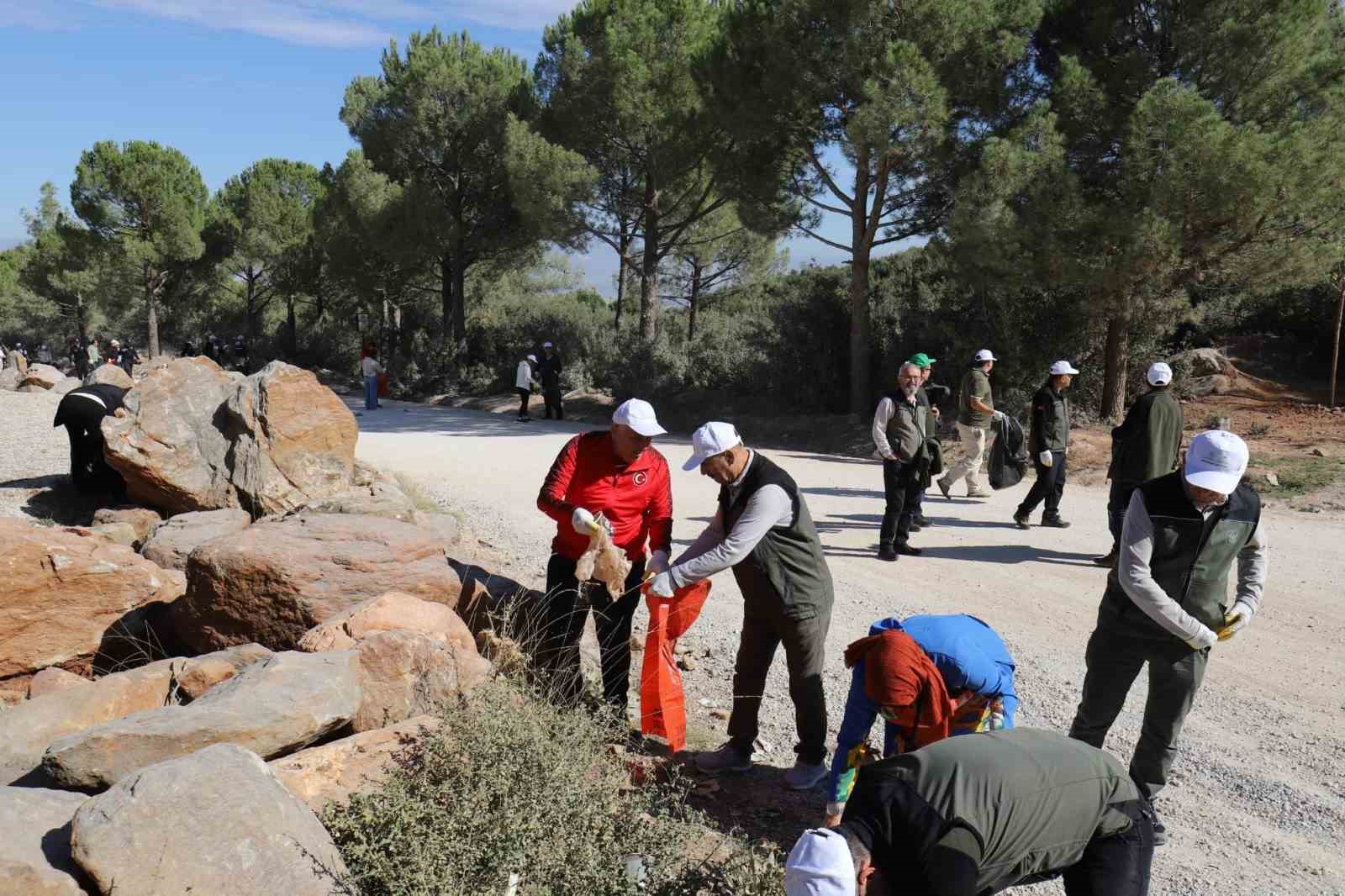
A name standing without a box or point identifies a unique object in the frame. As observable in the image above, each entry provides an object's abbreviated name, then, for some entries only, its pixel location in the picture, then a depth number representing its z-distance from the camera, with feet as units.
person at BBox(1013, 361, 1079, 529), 30.58
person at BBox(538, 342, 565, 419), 66.49
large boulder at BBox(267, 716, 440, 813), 12.62
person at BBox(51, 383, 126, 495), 30.76
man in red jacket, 16.63
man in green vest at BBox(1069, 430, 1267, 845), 12.64
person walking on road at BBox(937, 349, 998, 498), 35.04
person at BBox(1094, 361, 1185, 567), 23.89
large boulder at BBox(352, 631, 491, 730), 15.12
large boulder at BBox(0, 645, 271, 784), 14.02
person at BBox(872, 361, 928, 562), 27.99
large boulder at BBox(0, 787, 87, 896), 10.09
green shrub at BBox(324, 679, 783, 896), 10.99
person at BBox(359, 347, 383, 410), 73.20
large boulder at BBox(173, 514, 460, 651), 17.70
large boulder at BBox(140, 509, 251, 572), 22.74
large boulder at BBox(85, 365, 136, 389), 39.65
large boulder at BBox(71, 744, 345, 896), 10.28
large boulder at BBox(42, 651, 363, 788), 12.30
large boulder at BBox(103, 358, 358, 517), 27.53
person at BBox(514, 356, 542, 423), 66.23
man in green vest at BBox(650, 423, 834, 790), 14.24
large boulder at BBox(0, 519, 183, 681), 18.39
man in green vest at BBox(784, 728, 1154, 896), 7.95
